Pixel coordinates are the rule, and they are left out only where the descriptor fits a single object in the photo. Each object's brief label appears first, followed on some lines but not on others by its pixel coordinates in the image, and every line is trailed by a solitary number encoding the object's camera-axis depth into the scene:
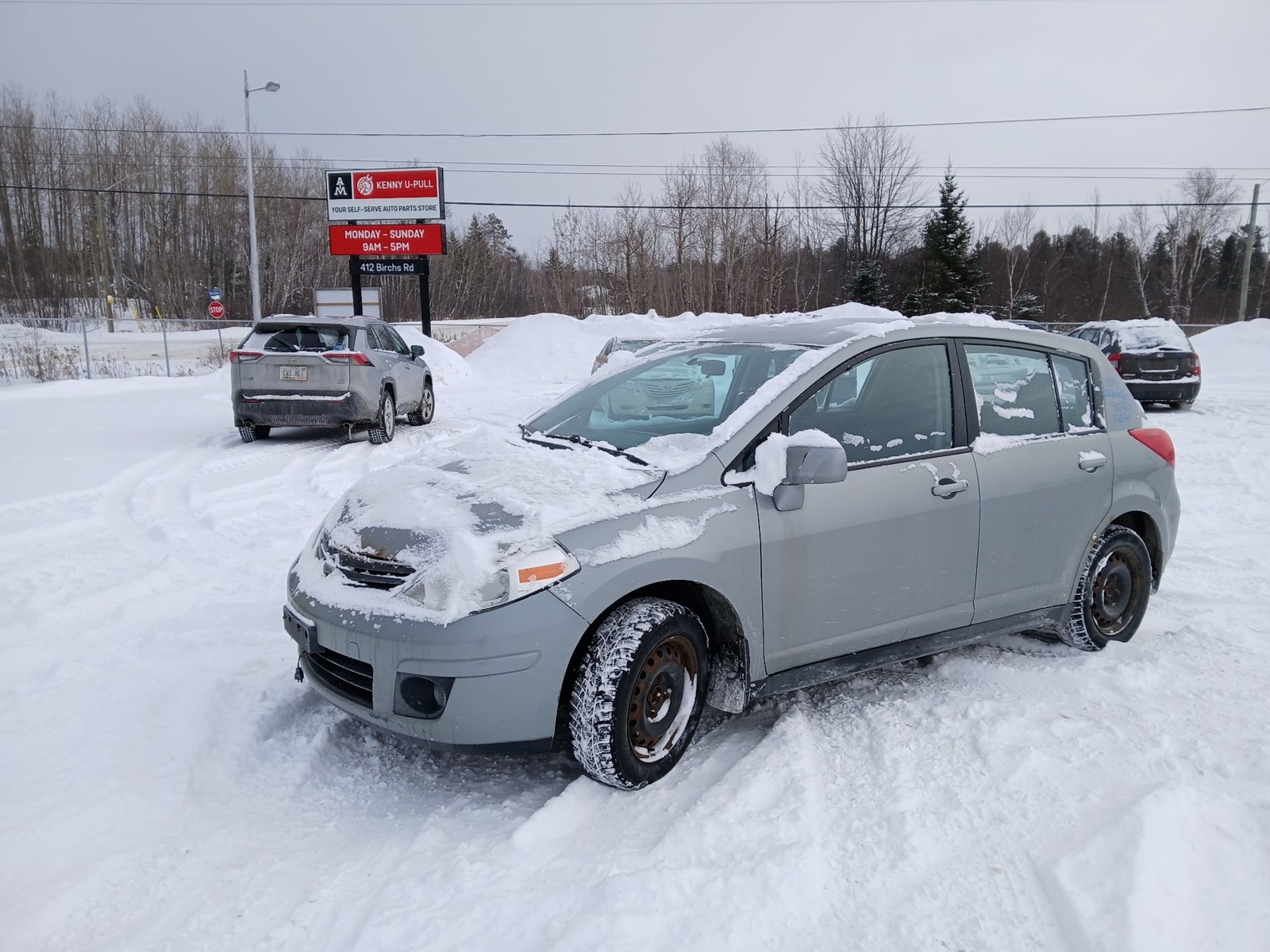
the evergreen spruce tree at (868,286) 46.62
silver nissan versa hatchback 2.91
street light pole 27.59
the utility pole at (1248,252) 38.48
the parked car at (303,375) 10.38
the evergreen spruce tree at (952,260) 41.44
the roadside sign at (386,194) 23.73
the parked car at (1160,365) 15.79
